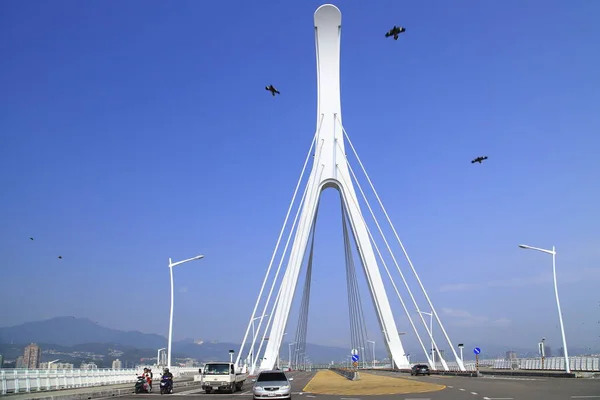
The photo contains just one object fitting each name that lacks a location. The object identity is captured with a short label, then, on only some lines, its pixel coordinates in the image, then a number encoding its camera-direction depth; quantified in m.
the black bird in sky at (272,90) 27.12
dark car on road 40.84
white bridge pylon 38.72
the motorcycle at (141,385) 24.25
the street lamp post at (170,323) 30.42
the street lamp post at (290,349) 98.44
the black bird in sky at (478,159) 33.31
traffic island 21.97
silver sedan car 17.88
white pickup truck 23.66
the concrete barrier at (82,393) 17.92
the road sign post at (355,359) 38.56
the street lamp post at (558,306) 32.31
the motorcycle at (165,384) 23.05
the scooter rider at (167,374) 23.19
